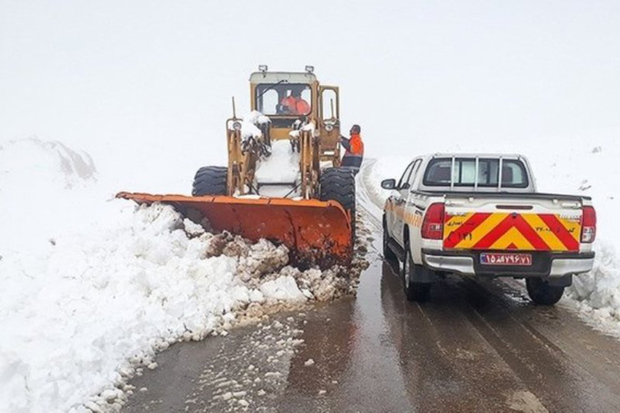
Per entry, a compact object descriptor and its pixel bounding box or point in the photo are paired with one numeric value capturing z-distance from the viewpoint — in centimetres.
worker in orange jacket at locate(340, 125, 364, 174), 1268
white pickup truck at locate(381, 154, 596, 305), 539
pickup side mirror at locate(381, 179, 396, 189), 797
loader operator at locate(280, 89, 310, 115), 1012
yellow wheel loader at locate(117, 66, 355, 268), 693
